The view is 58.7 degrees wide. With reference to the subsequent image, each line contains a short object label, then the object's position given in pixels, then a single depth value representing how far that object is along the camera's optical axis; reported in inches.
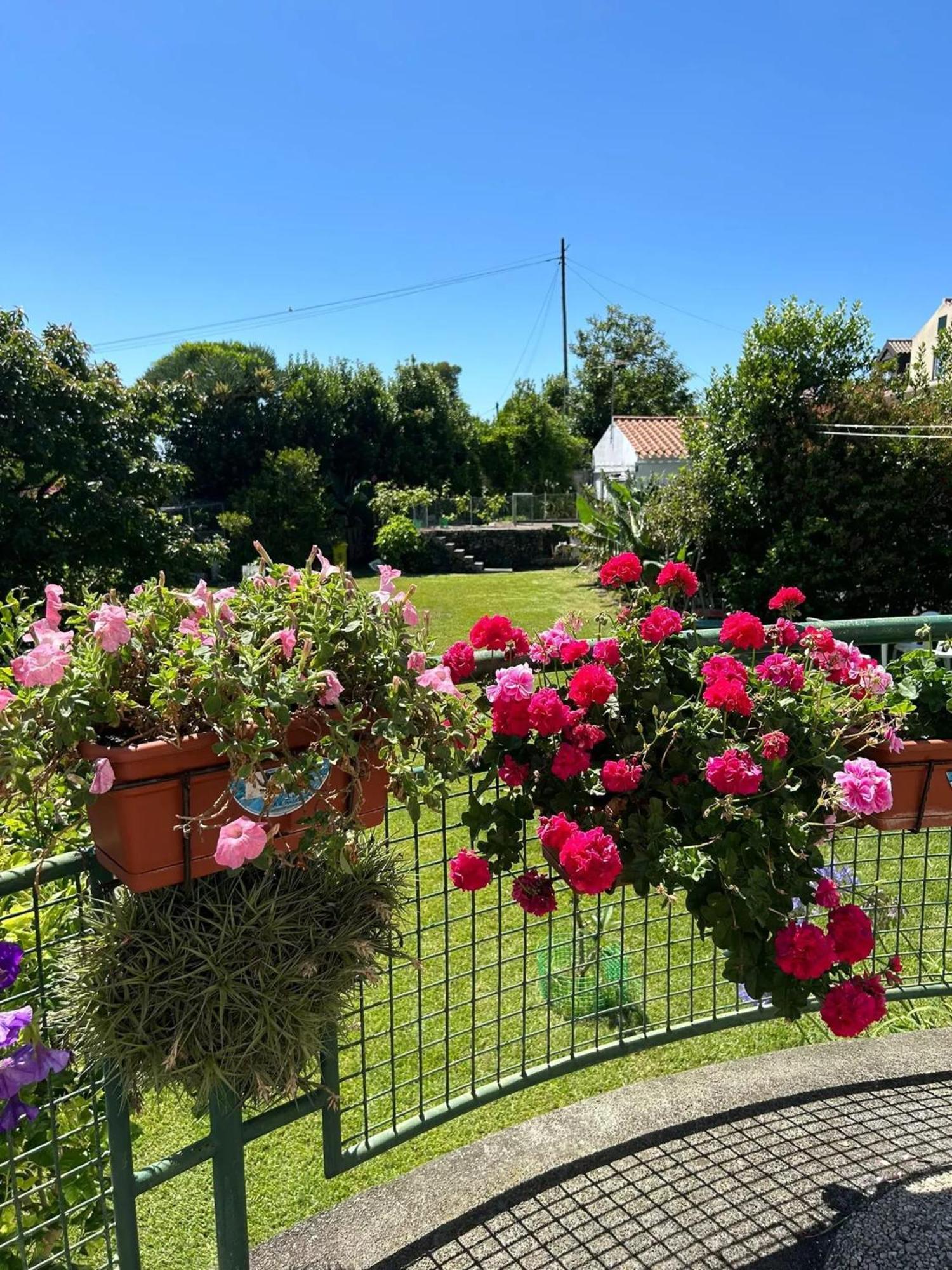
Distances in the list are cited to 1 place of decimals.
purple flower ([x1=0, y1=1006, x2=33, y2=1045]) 52.6
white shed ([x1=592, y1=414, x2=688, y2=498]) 860.6
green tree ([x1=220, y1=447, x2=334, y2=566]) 854.5
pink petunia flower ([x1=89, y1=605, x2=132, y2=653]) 49.0
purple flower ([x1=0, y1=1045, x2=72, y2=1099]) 52.5
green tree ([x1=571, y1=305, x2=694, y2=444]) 1493.6
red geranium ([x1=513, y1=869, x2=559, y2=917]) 72.0
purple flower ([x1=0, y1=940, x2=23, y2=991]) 53.9
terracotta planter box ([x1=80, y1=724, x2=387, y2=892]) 49.7
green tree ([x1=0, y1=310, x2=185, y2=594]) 331.3
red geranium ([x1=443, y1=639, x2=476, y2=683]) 70.9
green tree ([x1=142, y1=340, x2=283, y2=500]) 939.3
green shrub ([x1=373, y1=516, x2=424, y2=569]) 804.0
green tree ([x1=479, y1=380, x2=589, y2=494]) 1111.0
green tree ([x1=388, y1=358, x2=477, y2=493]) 1020.5
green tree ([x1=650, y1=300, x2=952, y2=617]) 408.2
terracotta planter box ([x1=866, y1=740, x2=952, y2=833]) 77.7
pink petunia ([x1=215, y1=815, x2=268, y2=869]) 46.9
